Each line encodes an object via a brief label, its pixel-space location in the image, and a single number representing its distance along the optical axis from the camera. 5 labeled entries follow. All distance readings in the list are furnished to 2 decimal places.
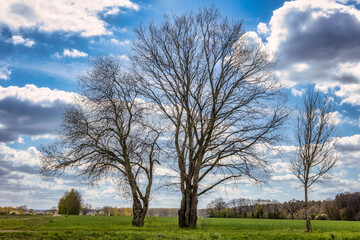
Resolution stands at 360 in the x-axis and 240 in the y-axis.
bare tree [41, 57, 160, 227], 20.80
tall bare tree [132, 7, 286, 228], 20.38
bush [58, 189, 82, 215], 71.25
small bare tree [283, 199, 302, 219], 68.26
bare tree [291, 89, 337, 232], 20.23
